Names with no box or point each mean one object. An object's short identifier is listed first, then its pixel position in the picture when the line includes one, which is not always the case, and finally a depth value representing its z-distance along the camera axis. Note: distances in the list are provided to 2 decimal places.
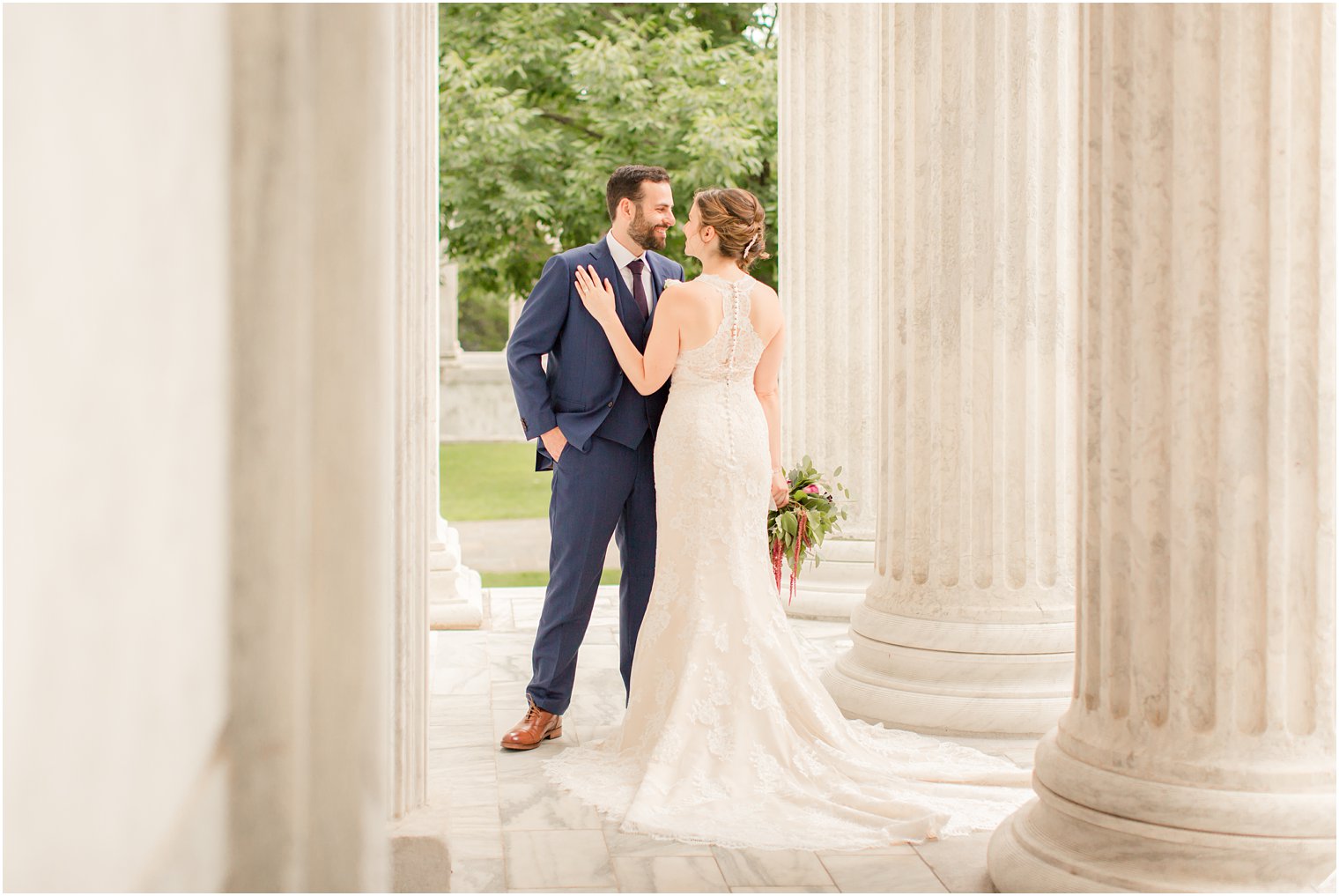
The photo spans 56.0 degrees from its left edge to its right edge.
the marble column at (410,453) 5.43
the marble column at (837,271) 12.21
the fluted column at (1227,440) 4.56
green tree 20.77
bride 6.27
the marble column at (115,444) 1.85
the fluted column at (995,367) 7.77
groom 7.43
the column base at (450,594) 11.68
